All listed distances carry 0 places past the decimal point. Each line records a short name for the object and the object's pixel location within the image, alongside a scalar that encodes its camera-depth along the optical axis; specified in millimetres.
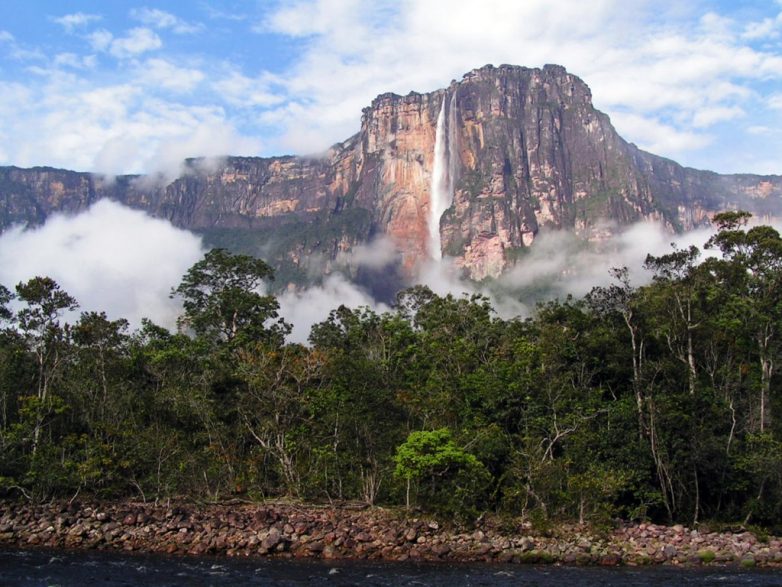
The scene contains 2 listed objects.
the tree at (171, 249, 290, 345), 53125
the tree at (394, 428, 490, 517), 32156
